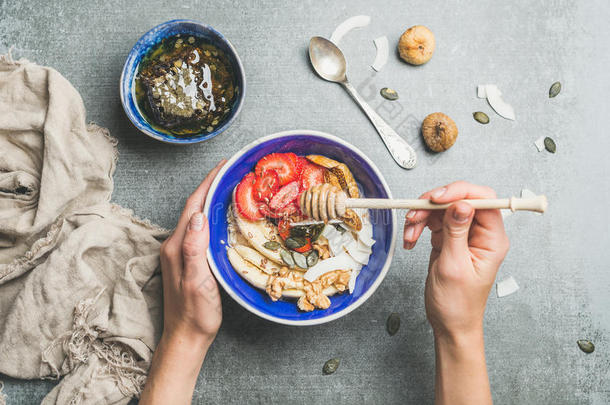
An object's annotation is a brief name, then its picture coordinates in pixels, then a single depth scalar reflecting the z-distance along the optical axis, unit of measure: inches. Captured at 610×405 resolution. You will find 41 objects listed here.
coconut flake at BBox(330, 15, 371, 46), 22.9
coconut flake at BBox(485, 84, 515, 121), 22.9
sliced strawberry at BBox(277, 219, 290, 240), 20.7
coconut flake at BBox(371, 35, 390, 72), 22.9
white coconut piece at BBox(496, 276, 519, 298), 22.8
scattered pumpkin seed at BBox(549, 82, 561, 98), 23.1
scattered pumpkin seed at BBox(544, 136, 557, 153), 23.1
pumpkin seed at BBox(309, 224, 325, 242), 20.5
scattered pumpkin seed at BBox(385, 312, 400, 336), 22.6
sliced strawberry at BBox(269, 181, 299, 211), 20.3
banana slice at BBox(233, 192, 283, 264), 20.4
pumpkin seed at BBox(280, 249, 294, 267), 20.4
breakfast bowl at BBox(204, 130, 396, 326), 19.7
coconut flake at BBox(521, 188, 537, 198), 22.8
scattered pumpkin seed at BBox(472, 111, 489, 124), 22.8
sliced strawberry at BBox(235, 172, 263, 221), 20.3
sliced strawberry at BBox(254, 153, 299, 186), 20.5
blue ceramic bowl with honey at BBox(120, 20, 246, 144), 21.3
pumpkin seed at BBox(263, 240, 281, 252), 20.4
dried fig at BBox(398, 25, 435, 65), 22.4
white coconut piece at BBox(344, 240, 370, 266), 20.7
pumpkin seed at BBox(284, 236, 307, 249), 20.5
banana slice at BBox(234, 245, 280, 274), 20.5
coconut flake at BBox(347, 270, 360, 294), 20.5
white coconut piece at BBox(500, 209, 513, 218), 22.8
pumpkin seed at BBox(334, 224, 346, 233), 20.7
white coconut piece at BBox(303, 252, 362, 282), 20.5
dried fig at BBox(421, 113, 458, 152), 22.0
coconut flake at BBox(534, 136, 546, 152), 23.1
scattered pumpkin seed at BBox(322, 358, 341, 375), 22.4
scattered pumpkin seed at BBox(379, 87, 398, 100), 22.7
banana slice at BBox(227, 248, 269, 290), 20.3
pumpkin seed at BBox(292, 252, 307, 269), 20.5
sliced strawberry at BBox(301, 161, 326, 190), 20.7
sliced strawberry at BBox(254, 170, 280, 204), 20.4
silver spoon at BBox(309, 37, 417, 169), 22.5
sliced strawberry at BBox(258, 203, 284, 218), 20.4
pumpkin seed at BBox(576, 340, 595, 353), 22.8
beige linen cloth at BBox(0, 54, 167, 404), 21.2
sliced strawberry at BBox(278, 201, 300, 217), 20.4
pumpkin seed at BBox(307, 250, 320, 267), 20.6
